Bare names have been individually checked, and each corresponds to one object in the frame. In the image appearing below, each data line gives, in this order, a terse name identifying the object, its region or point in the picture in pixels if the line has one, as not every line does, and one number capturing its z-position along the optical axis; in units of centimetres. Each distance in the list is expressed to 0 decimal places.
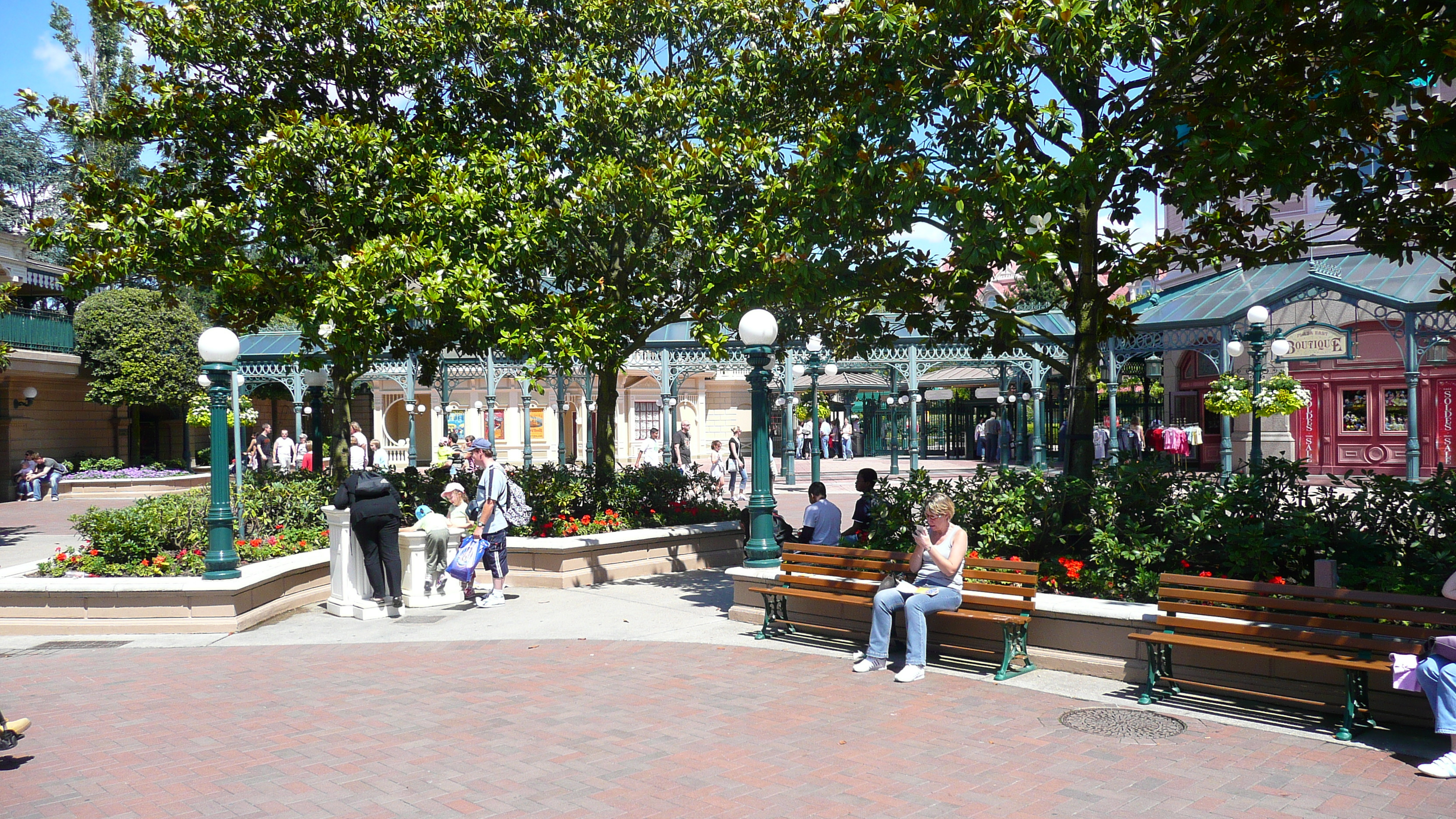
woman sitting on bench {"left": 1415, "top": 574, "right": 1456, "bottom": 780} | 488
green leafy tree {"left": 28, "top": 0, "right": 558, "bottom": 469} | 1136
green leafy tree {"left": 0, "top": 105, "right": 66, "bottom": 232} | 4400
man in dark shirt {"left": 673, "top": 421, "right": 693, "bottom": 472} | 2394
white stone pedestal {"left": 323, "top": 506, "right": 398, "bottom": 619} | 966
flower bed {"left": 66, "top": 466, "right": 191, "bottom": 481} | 2666
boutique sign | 2296
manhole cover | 571
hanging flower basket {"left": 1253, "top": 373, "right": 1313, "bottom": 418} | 1683
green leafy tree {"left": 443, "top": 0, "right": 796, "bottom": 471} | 1173
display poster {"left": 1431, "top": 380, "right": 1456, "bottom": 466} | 2239
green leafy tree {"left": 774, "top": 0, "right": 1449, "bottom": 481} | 770
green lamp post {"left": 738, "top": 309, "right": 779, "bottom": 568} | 945
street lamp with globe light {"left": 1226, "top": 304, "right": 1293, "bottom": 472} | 1505
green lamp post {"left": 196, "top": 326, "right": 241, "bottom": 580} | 930
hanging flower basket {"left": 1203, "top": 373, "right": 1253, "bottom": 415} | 1742
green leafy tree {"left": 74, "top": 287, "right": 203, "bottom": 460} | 2841
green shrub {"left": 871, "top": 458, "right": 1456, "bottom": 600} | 672
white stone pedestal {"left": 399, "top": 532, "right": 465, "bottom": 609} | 1006
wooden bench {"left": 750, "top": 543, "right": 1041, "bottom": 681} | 694
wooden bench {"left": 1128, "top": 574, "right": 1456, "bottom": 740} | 542
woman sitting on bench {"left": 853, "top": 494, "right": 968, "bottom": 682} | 702
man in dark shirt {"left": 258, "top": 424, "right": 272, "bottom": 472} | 2603
